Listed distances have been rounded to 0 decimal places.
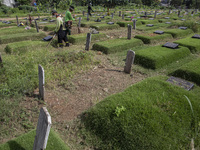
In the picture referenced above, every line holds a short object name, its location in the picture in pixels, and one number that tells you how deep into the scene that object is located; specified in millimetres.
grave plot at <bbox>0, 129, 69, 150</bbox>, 2727
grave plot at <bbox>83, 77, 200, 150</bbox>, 2869
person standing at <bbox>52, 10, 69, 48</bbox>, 7779
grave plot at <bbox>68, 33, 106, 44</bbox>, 9250
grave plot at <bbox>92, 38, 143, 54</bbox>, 7770
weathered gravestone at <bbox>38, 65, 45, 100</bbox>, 3773
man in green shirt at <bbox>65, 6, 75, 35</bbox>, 9211
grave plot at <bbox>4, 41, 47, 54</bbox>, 7437
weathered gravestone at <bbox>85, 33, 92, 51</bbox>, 7836
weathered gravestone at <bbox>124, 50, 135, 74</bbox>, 5326
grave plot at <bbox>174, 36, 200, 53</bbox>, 7707
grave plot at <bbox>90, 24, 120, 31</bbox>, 12577
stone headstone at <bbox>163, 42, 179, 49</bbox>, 7239
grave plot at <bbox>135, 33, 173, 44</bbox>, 9125
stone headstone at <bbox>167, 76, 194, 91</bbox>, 4500
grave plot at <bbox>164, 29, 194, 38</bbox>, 10506
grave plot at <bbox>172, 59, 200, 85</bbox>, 4973
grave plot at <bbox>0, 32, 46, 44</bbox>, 9172
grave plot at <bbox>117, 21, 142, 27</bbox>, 14009
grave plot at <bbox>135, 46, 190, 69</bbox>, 6138
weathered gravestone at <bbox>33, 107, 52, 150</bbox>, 1865
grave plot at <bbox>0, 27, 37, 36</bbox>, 10842
